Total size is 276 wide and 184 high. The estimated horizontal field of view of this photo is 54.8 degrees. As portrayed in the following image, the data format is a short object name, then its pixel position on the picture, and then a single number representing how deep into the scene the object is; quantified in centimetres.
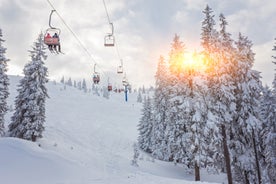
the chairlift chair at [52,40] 1507
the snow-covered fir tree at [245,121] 2548
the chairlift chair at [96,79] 2491
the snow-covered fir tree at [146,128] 5519
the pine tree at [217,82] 2422
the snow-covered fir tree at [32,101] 3619
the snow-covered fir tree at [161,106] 4297
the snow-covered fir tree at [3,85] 3472
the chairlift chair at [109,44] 1741
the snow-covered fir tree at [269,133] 2931
